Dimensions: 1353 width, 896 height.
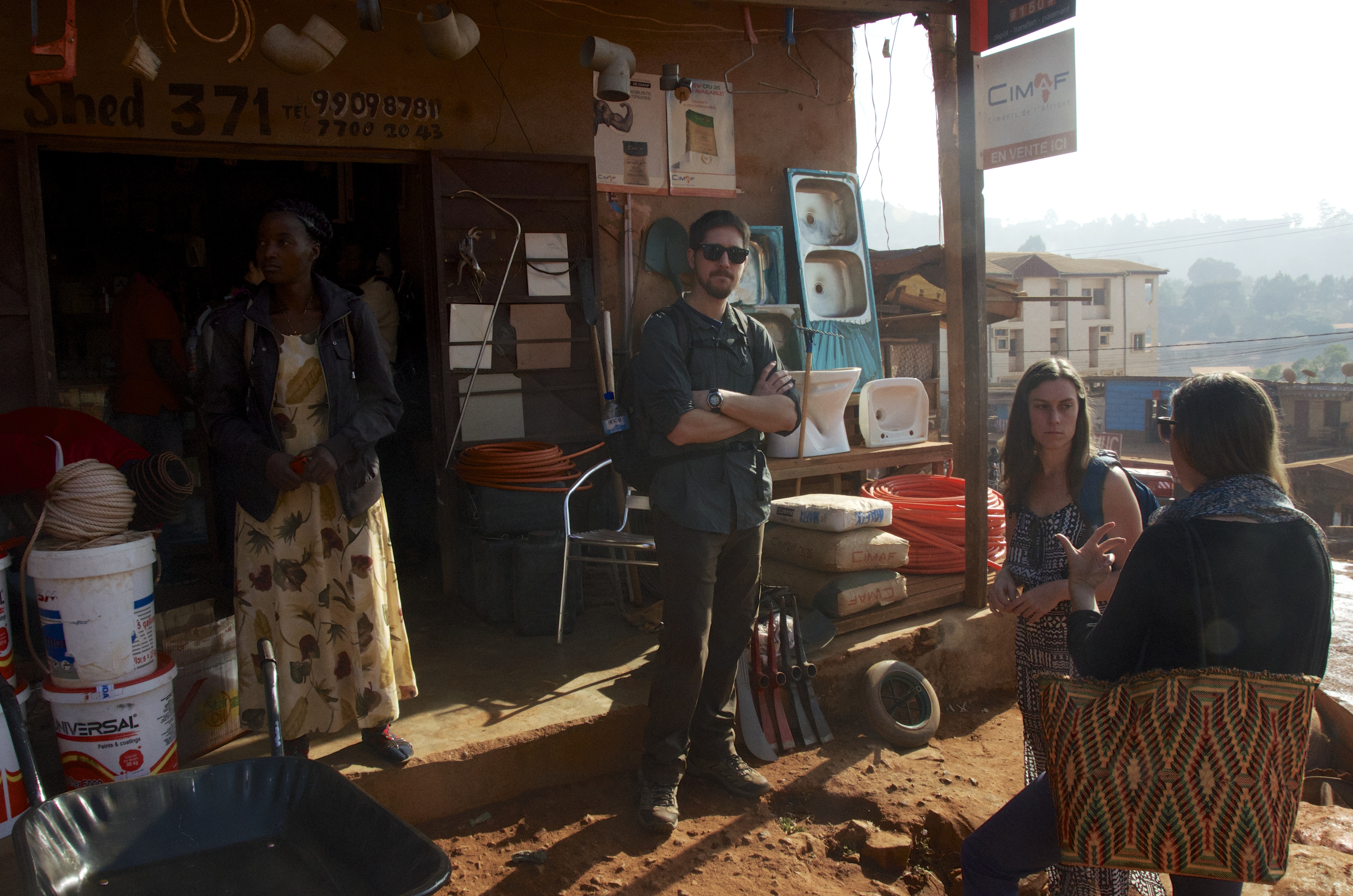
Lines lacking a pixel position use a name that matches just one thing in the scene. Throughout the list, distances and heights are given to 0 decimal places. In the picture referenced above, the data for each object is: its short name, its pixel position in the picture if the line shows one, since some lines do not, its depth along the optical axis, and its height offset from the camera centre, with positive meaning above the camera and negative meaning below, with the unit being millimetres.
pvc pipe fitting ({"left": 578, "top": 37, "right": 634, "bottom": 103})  5062 +1836
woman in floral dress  3115 -294
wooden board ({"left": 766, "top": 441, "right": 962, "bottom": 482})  5594 -591
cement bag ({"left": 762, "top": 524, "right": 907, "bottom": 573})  4965 -1007
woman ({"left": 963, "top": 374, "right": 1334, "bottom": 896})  1912 -463
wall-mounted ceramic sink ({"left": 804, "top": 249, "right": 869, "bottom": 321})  6727 +669
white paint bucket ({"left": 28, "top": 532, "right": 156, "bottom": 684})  2762 -648
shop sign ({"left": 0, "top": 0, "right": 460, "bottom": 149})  4488 +1657
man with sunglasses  3287 -323
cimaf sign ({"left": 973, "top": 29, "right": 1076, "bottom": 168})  4285 +1299
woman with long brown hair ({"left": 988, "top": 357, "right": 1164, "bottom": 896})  2910 -513
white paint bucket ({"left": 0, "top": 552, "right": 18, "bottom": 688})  2805 -724
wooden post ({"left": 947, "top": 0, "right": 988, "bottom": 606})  4609 +335
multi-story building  54125 +2753
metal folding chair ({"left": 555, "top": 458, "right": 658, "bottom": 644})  4711 -858
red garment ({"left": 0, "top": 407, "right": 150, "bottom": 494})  2959 -134
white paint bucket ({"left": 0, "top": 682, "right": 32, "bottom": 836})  2732 -1180
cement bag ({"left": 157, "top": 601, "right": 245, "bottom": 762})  3348 -1079
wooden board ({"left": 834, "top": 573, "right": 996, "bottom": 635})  4934 -1355
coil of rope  2807 -330
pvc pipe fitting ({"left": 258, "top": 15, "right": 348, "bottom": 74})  4422 +1755
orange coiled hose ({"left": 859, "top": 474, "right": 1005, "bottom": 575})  5527 -1010
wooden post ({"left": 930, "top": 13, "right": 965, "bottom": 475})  5484 +1657
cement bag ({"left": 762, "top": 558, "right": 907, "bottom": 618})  4871 -1214
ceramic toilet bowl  5688 -284
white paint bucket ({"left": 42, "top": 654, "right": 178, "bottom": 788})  2830 -1047
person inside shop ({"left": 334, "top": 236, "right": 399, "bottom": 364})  6008 +761
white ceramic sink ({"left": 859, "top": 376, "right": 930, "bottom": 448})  6219 -298
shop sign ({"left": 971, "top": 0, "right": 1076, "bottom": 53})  4246 +1703
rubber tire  4363 -1702
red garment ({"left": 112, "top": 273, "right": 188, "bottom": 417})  5695 +407
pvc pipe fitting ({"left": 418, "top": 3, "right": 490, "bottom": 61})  4629 +1876
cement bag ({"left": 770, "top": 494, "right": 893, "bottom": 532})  4973 -797
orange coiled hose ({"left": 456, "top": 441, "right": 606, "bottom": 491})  5086 -465
